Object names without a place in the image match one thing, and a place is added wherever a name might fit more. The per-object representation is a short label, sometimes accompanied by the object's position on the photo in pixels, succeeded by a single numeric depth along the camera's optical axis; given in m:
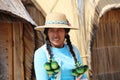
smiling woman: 2.88
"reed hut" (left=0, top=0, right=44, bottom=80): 6.63
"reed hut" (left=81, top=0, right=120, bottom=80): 6.46
